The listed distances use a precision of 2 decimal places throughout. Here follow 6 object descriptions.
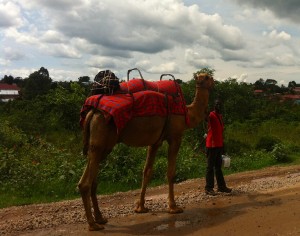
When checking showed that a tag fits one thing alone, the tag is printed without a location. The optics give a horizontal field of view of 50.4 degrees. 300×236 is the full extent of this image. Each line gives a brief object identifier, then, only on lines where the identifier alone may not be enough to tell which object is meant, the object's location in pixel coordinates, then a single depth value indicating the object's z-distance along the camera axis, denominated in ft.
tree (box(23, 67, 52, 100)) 128.46
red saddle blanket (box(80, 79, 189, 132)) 15.29
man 21.43
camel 15.19
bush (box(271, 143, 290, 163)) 35.67
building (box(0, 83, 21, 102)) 222.36
